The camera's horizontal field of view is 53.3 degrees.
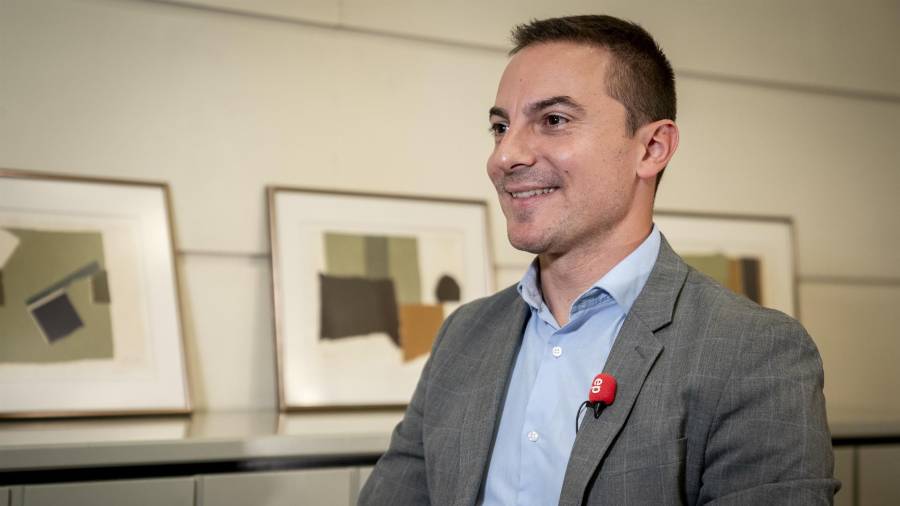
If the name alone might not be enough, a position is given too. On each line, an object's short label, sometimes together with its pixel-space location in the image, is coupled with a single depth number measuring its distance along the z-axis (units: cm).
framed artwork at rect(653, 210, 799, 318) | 319
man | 130
